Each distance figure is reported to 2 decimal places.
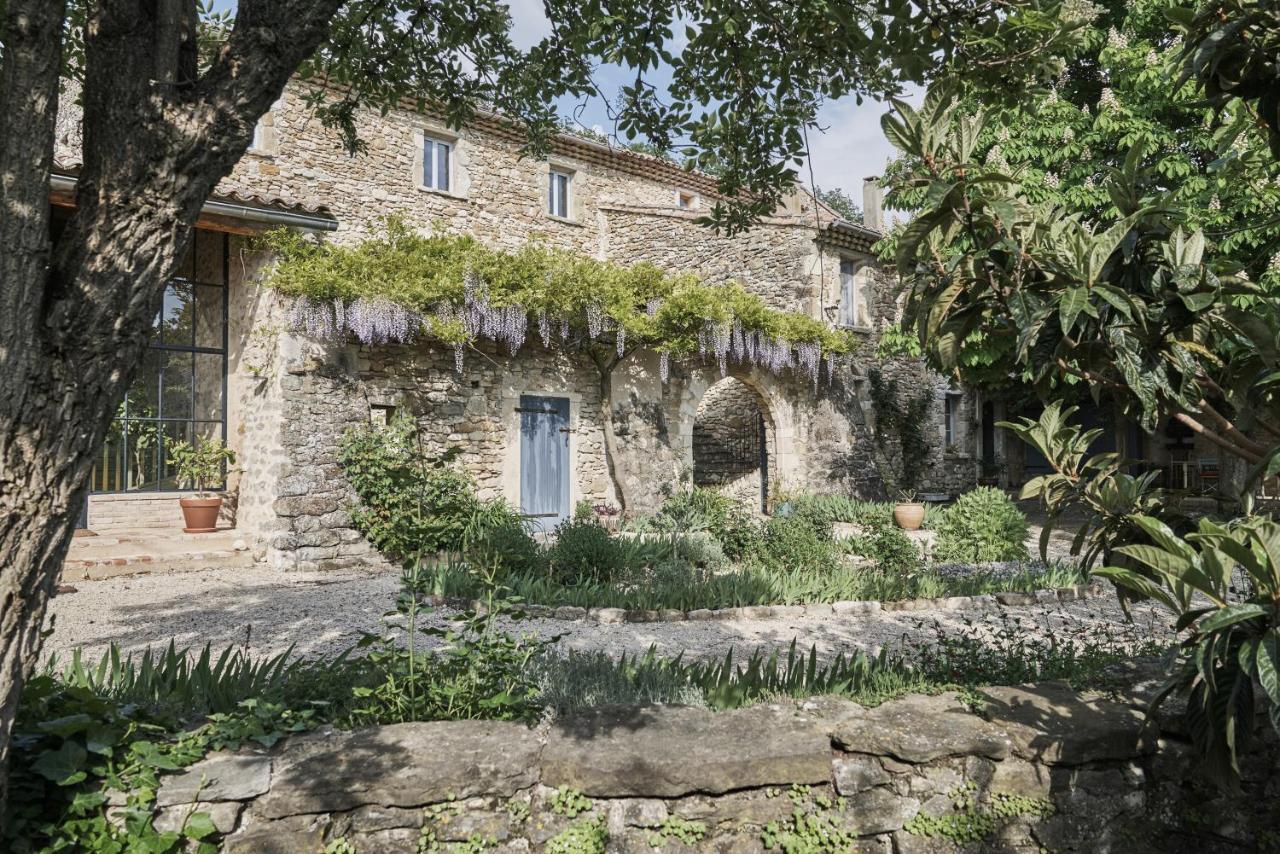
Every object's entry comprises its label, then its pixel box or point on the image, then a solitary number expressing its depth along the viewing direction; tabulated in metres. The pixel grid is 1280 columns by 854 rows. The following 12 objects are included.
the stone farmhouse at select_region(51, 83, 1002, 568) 7.31
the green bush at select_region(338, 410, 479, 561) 7.36
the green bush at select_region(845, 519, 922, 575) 6.70
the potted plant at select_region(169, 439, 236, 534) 7.51
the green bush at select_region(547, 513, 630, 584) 6.17
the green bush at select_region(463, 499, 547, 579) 6.27
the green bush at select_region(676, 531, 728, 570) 7.05
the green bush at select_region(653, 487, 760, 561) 7.42
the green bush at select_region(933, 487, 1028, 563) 7.65
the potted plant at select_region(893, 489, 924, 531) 10.12
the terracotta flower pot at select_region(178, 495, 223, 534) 7.48
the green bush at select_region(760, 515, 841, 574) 6.70
